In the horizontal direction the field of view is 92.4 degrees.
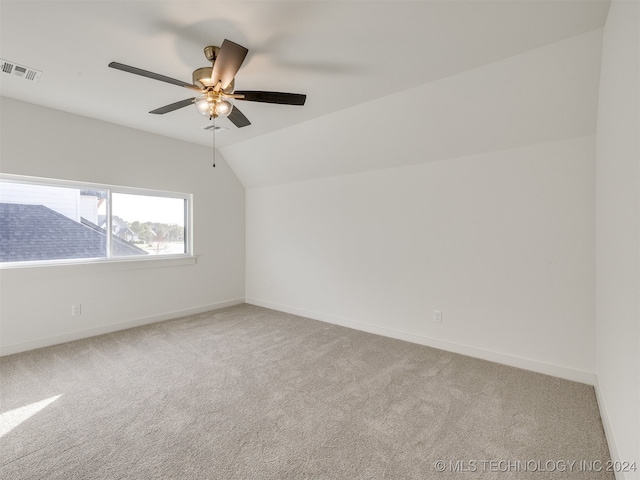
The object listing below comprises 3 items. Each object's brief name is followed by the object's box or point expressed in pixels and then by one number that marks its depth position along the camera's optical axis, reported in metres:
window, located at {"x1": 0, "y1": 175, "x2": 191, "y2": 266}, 3.14
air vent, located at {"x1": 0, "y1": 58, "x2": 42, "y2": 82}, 2.37
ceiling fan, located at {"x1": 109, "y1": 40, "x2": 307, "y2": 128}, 1.85
